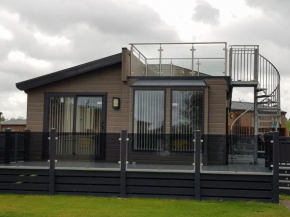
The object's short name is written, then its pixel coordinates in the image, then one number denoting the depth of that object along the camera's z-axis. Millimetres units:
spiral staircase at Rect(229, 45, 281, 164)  13242
